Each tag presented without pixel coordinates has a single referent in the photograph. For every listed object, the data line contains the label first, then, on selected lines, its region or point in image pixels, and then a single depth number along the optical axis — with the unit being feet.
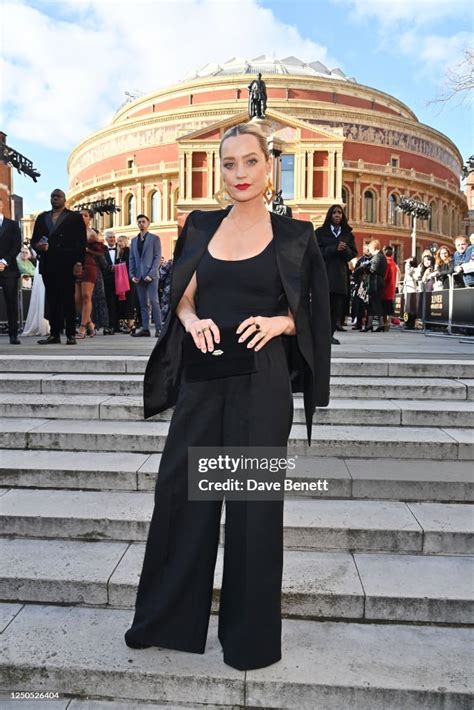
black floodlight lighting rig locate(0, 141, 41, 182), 42.34
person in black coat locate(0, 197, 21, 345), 25.94
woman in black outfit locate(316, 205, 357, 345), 26.27
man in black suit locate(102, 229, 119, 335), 37.50
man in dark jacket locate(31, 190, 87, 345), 25.68
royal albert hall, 167.94
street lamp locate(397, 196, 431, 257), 104.94
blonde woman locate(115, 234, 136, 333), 37.90
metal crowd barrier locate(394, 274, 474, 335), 35.17
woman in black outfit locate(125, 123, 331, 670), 7.18
